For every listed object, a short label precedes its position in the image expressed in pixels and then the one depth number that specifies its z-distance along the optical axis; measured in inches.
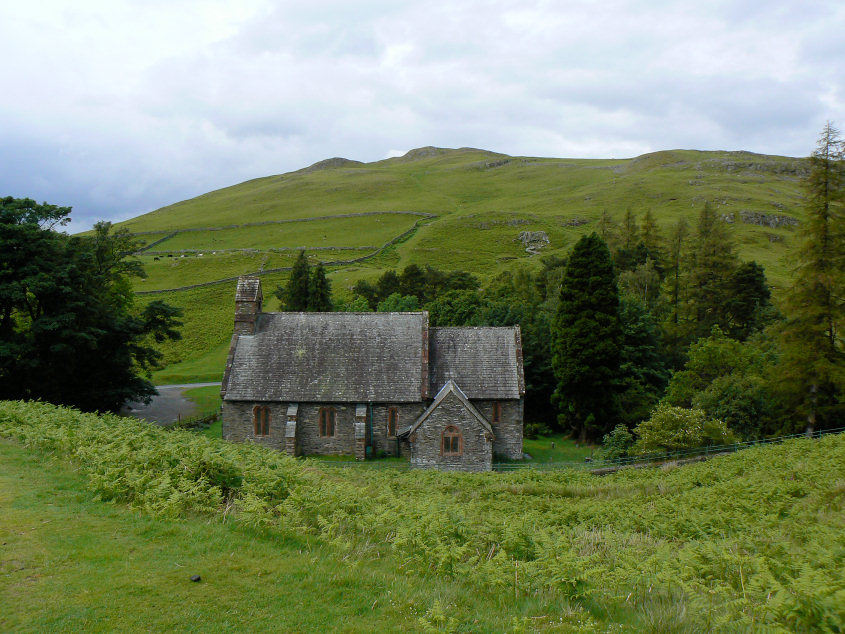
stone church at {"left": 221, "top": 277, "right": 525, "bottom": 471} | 1302.9
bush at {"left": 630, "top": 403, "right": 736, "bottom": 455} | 1115.3
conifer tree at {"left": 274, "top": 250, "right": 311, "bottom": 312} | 2546.8
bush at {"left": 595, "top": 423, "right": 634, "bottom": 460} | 1204.5
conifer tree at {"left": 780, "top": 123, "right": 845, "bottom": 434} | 1067.3
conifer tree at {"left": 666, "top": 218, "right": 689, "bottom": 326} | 2268.7
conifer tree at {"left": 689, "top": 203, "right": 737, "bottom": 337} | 2116.1
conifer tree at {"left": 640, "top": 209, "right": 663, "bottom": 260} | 2989.7
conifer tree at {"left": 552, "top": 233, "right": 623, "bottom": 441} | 1433.3
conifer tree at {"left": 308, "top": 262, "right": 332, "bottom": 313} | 2478.7
